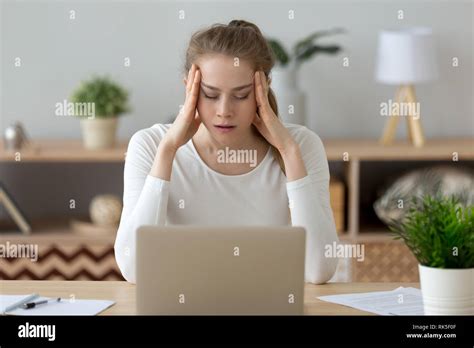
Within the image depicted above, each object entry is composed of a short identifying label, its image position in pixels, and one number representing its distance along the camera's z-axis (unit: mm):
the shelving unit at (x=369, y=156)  5892
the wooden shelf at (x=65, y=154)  5876
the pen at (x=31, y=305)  3752
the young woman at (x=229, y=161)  4191
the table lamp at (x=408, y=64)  6001
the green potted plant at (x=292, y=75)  6011
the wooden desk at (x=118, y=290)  3813
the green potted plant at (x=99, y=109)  5970
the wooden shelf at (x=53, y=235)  5950
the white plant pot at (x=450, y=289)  3240
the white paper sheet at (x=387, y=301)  3734
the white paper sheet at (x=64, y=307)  3686
